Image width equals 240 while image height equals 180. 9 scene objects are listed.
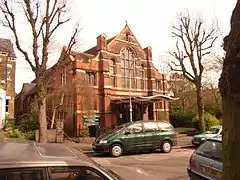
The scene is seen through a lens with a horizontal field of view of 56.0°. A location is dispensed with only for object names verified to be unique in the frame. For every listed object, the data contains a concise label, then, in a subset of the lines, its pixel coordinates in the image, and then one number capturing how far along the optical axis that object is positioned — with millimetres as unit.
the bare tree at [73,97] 21246
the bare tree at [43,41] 13702
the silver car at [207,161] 5134
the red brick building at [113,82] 22789
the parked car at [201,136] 15322
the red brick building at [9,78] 28848
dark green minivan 12349
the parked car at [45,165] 2254
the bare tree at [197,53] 20868
